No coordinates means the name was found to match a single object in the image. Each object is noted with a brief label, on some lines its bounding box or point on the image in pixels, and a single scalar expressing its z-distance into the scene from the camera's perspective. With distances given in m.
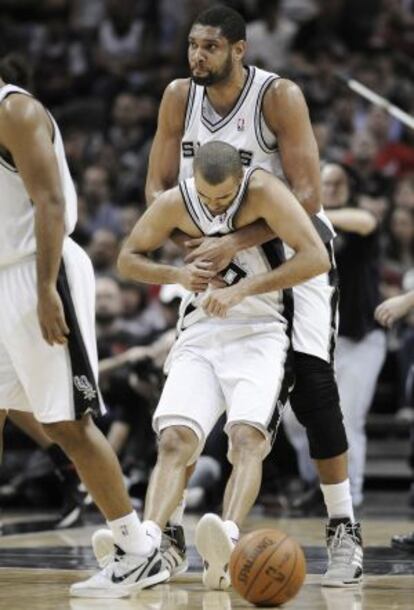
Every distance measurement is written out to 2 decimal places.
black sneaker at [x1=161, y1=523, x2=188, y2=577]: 11.75
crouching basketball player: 11.07
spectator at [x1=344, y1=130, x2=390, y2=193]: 24.28
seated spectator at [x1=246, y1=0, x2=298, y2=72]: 29.08
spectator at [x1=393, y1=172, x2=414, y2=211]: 23.27
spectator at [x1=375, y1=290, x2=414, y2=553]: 14.01
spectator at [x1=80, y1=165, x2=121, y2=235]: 26.06
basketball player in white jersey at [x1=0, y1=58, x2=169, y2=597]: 10.09
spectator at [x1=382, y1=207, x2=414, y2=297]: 22.89
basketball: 10.08
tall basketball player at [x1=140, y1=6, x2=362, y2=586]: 11.64
